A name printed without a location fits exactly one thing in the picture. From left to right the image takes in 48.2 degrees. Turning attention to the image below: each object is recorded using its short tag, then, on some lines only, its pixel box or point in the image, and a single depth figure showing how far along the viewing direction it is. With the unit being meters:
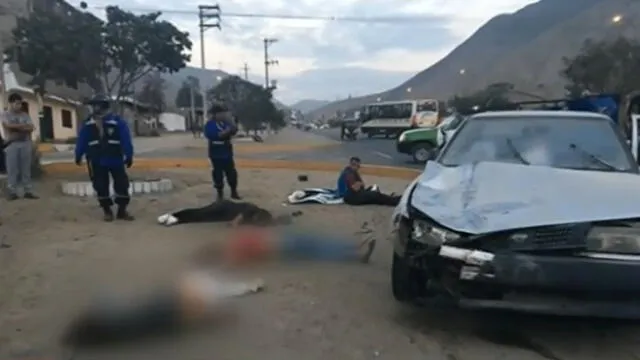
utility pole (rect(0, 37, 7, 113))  12.60
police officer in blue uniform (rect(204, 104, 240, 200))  9.88
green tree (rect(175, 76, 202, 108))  86.19
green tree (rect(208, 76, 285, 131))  54.84
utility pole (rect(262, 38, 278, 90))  83.94
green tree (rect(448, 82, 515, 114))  57.91
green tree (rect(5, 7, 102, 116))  31.20
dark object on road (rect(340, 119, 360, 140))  45.31
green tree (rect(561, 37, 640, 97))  45.51
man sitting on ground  9.90
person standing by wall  9.55
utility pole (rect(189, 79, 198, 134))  65.50
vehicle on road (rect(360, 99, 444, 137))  44.16
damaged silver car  3.90
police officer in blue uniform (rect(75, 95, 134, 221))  8.25
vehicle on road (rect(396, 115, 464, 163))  20.61
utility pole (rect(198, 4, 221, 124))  50.56
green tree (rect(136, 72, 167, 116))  71.19
